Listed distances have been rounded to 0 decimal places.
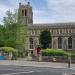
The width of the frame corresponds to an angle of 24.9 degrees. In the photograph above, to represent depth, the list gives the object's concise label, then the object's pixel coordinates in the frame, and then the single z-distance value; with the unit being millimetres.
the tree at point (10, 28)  37975
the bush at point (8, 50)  29077
